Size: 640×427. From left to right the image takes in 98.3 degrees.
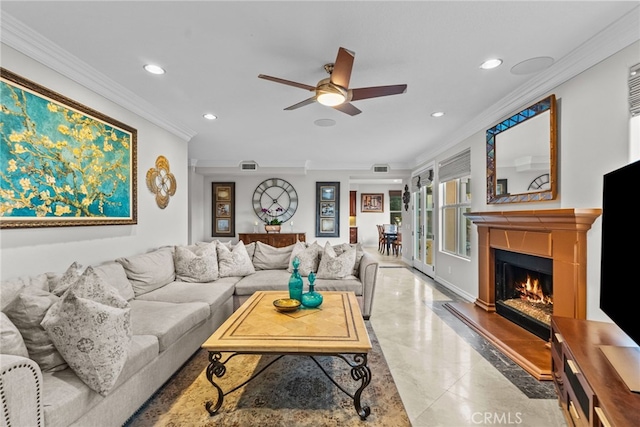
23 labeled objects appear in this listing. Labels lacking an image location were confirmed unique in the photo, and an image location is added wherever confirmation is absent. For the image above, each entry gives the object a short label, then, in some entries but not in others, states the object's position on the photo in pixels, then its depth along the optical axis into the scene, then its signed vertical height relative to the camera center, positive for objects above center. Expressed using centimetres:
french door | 567 -38
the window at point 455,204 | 421 +14
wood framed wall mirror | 256 +60
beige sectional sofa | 120 -76
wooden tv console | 107 -74
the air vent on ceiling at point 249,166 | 658 +111
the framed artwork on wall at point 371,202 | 1095 +42
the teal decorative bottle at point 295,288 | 237 -65
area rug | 170 -127
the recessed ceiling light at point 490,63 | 228 +125
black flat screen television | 128 -27
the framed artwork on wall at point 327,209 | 690 +9
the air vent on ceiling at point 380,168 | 672 +108
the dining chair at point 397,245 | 878 -104
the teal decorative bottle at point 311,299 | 229 -72
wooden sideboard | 647 -59
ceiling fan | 190 +95
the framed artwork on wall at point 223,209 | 700 +10
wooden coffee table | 164 -79
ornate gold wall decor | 347 +41
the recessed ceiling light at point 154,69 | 238 +126
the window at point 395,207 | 1091 +22
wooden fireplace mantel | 218 -27
